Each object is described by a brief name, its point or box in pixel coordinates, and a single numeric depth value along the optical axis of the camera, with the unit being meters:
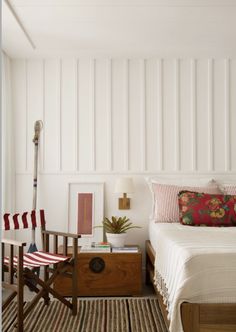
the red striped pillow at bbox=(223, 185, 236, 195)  3.88
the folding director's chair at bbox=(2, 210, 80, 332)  2.54
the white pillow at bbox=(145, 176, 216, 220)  4.02
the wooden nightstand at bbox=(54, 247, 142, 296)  3.48
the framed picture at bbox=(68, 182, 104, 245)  4.11
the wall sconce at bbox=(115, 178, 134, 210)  3.95
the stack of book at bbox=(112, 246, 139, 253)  3.58
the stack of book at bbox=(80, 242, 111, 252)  3.56
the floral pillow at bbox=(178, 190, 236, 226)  3.46
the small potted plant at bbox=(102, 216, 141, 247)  3.70
